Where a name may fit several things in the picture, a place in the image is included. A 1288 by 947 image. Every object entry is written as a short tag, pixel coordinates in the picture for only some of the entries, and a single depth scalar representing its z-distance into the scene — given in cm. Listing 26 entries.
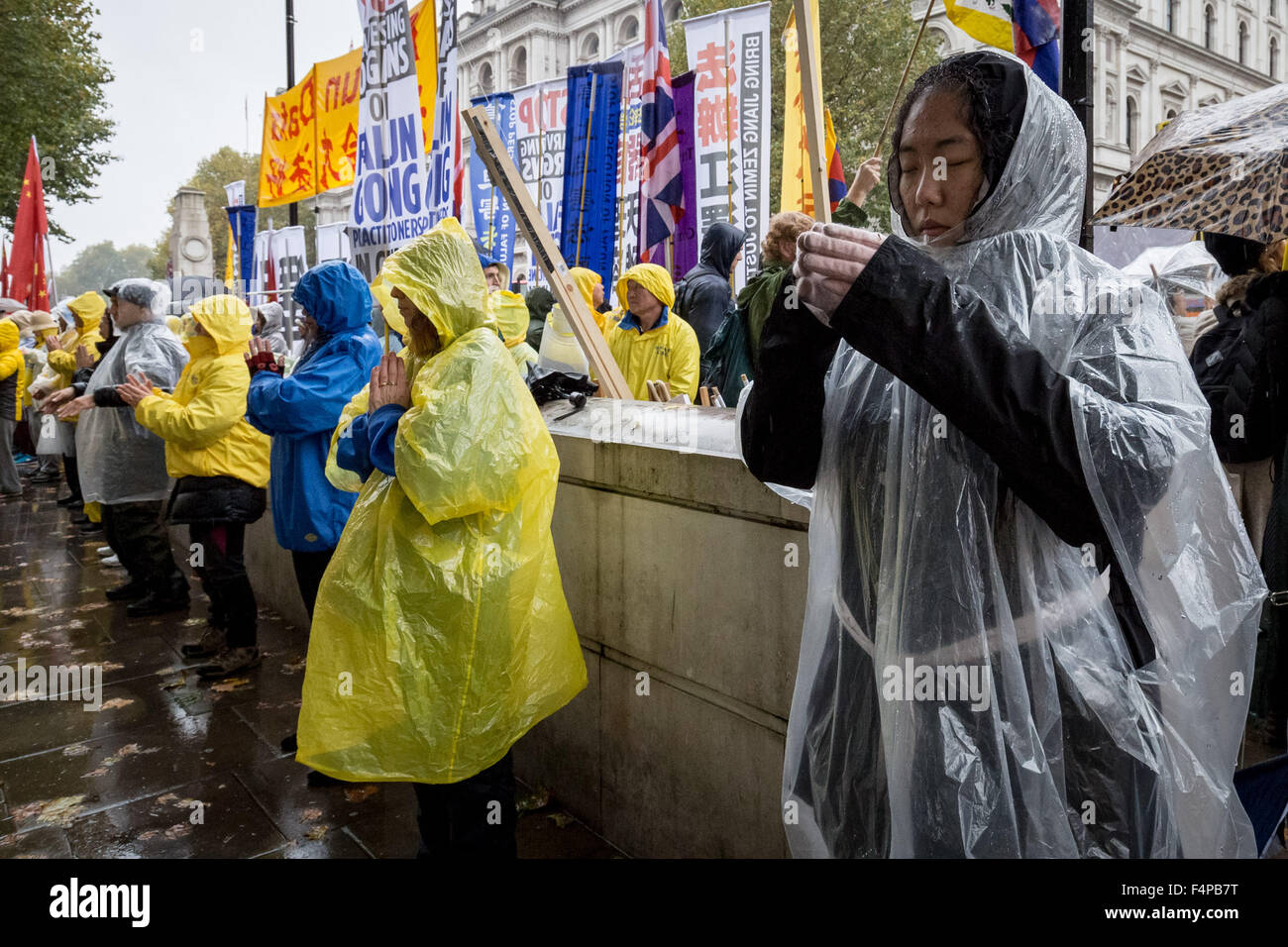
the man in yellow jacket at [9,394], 964
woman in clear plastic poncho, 111
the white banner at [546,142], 1114
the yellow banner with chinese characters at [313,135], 876
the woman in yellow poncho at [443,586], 234
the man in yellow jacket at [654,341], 524
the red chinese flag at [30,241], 1144
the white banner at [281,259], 1586
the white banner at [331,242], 1369
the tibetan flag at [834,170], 611
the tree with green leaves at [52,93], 1758
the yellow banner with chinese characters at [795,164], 719
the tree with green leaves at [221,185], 5344
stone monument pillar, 1833
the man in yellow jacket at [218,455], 453
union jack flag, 743
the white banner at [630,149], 948
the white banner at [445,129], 497
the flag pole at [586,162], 771
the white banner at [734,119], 834
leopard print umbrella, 224
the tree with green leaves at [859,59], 2266
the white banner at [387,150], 515
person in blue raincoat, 373
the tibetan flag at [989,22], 355
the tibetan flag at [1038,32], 349
